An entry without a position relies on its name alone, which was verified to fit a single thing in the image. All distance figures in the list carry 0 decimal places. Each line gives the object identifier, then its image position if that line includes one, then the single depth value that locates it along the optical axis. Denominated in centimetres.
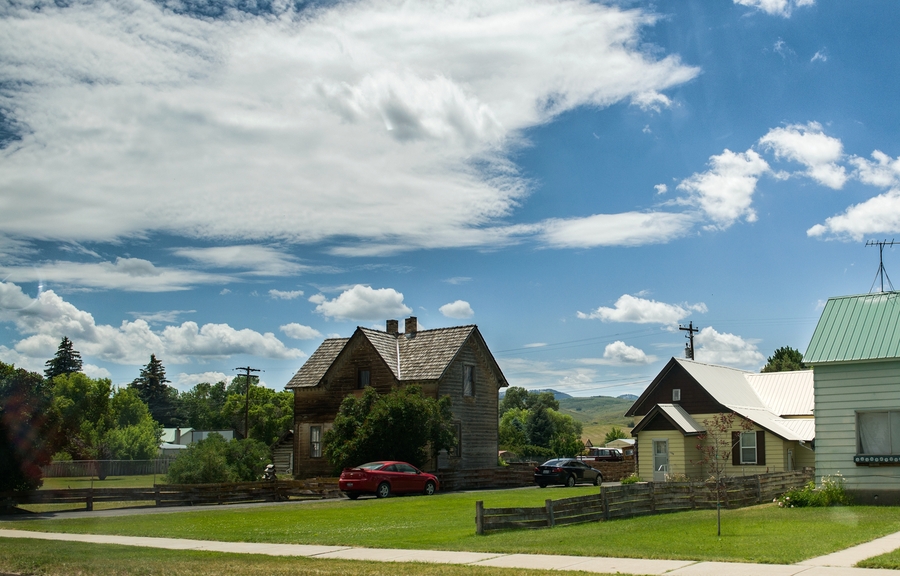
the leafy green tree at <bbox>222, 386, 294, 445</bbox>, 11831
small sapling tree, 2022
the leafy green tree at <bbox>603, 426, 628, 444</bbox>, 17238
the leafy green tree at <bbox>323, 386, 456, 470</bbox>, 4059
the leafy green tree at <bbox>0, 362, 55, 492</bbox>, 2838
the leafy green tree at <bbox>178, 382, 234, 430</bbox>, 16100
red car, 3406
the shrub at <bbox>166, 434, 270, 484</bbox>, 3694
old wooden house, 4694
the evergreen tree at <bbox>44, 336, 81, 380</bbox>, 13050
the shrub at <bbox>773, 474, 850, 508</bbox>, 2477
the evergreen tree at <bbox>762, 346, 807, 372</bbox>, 8969
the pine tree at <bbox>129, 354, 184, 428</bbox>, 15688
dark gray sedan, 4341
